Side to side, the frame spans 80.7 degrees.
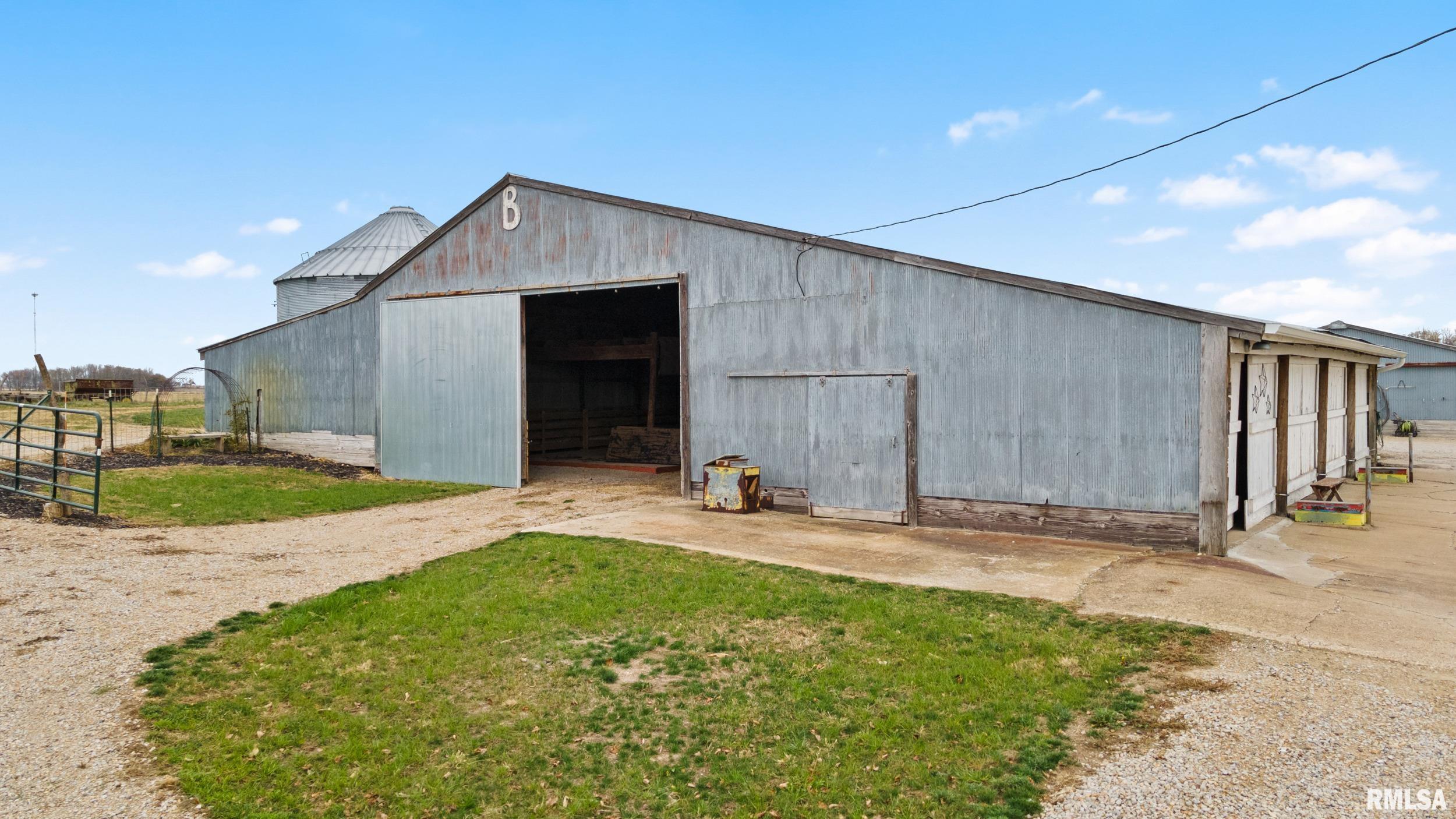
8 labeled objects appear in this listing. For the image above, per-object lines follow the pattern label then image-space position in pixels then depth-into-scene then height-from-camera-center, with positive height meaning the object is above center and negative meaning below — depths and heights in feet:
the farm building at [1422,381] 100.99 +3.79
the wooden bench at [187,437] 65.98 -2.52
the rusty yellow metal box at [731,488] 42.73 -3.94
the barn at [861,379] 33.32 +1.56
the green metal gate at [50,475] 37.88 -3.48
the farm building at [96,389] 108.47 +2.42
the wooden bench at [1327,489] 39.86 -3.58
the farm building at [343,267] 99.55 +16.58
